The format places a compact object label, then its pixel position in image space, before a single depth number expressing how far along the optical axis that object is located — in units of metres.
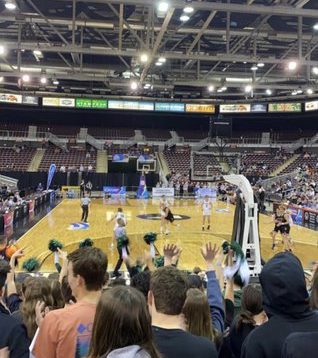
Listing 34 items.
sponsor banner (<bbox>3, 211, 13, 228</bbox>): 15.69
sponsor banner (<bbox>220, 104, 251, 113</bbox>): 41.19
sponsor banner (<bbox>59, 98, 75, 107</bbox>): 39.19
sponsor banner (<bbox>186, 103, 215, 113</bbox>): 41.38
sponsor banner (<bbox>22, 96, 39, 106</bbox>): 39.01
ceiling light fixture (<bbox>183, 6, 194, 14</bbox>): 10.78
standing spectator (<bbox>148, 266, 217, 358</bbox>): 1.79
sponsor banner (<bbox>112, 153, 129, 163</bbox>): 37.12
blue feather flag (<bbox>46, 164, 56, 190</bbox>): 26.99
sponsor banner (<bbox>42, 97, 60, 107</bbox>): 39.38
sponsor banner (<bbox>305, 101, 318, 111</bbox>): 38.56
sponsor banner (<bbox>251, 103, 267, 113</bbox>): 40.94
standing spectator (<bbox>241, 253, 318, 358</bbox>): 1.93
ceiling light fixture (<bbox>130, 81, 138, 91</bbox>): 24.42
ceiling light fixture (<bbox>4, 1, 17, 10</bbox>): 12.48
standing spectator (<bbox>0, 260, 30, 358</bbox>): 2.24
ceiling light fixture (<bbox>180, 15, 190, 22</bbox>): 13.65
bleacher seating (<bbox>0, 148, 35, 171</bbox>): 36.73
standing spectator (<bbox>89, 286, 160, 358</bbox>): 1.52
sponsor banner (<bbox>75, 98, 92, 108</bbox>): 39.47
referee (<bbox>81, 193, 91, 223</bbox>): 17.85
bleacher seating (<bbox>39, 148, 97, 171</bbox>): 38.06
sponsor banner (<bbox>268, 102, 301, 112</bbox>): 40.12
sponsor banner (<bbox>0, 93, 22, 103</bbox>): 37.97
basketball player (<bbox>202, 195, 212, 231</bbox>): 17.41
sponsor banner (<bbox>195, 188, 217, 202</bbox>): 32.94
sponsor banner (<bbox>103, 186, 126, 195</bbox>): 33.62
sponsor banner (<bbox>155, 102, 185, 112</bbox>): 41.03
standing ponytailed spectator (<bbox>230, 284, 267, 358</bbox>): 2.77
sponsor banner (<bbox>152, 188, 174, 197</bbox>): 32.85
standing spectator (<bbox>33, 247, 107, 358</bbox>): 2.04
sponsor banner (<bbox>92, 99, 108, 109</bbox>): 39.66
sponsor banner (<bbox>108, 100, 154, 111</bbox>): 40.03
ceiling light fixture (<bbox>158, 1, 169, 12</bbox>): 10.37
